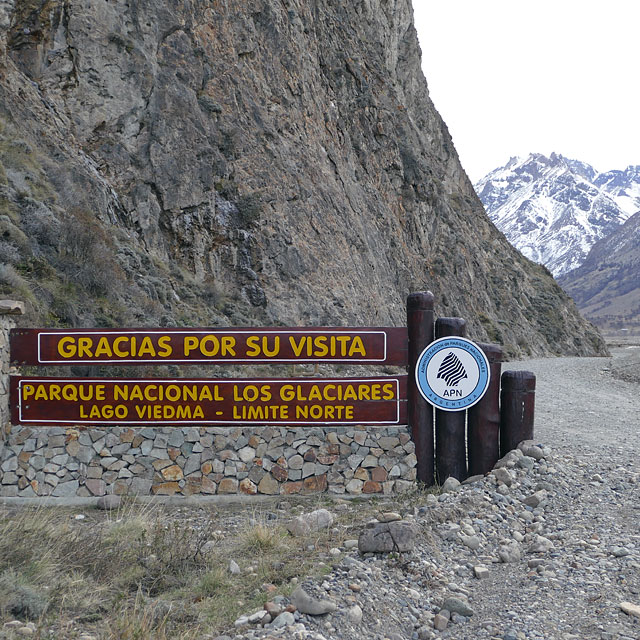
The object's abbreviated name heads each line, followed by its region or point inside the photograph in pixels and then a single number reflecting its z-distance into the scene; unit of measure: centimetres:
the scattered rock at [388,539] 495
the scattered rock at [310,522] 573
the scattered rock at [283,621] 383
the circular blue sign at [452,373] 731
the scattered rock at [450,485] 693
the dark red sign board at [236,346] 739
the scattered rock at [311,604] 398
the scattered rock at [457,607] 418
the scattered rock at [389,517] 559
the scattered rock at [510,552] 506
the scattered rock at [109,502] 695
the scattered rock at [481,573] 479
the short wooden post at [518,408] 736
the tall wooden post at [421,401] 737
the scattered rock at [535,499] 616
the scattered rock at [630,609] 409
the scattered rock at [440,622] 406
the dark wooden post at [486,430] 731
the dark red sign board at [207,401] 743
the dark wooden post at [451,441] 736
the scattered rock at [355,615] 398
